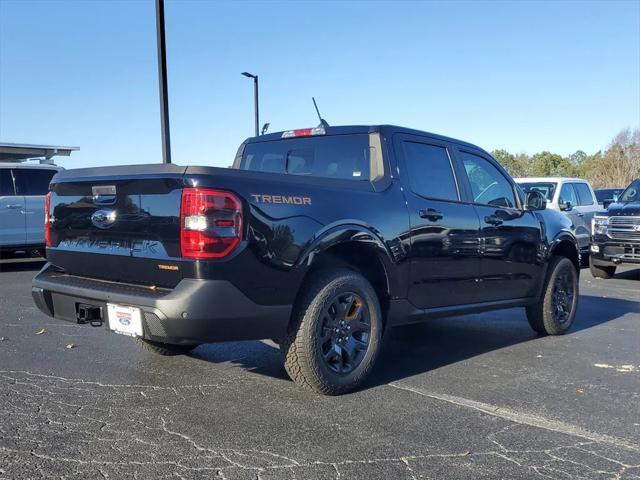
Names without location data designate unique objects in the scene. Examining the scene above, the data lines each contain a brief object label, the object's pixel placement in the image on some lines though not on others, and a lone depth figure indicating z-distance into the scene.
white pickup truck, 13.23
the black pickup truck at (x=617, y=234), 10.78
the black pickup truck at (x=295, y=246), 3.71
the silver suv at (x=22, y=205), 12.04
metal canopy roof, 13.54
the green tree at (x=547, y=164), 66.81
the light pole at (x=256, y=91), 22.70
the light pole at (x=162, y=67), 12.22
